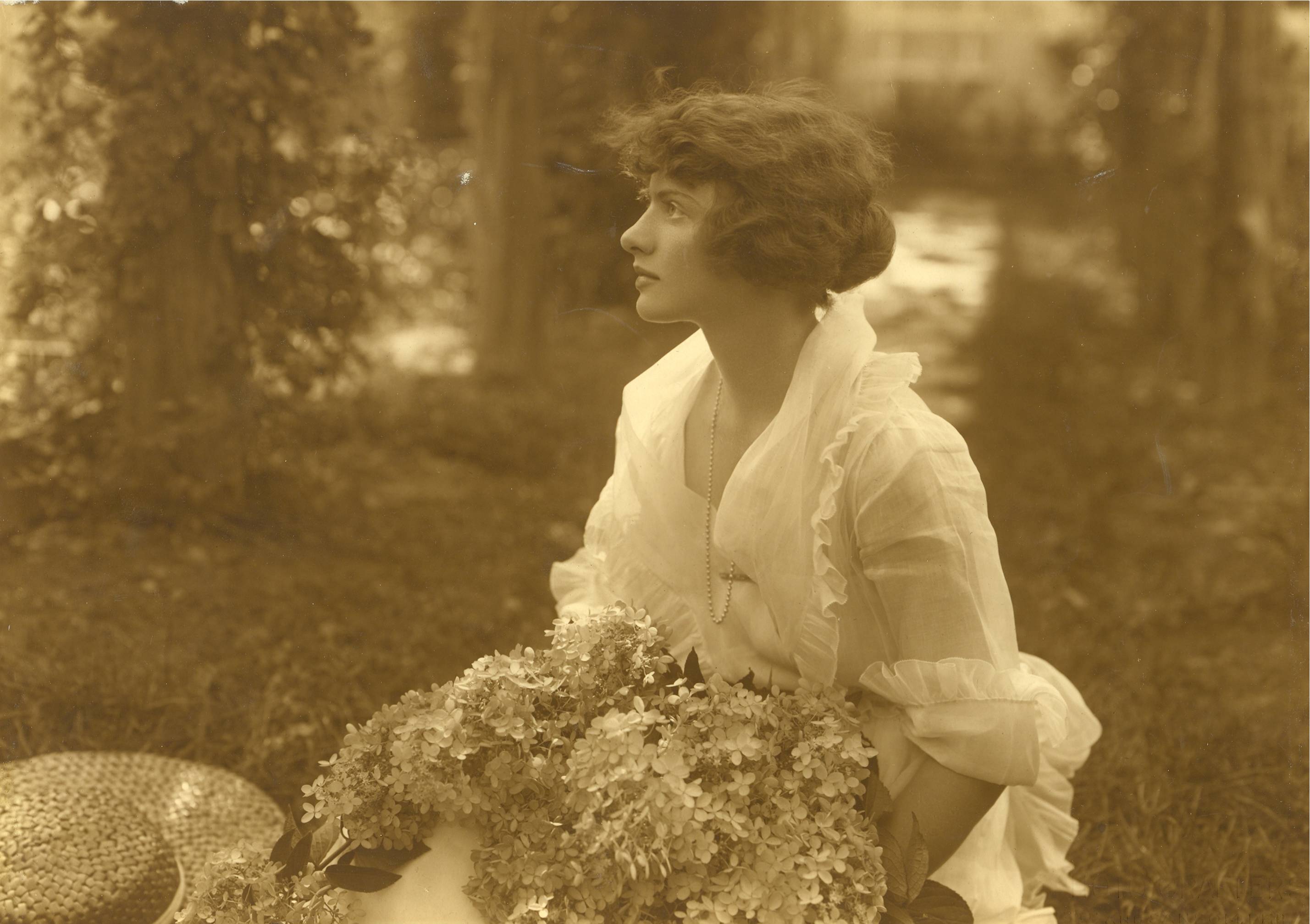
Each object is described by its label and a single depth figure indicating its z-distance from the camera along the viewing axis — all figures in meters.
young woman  1.84
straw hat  2.22
